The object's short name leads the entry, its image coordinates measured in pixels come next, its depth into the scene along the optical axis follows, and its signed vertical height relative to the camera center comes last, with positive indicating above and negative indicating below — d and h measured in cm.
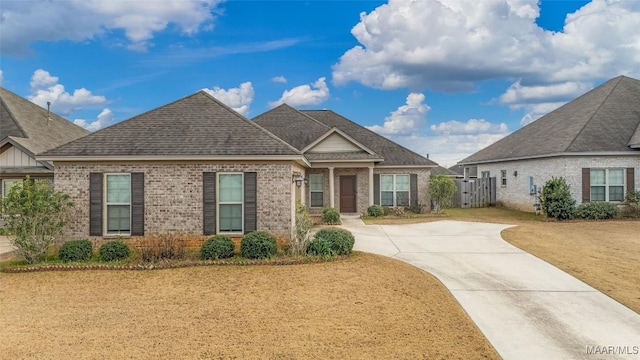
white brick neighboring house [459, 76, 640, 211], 2062 +171
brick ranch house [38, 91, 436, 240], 1269 +14
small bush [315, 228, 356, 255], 1220 -145
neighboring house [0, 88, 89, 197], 1889 +268
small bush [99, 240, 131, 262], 1181 -170
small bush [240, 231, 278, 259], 1170 -158
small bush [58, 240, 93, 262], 1175 -168
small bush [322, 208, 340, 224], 1975 -134
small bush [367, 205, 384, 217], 2256 -124
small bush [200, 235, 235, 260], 1170 -163
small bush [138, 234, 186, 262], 1163 -164
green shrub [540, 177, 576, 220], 1984 -66
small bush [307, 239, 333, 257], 1194 -165
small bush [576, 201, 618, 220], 1991 -115
